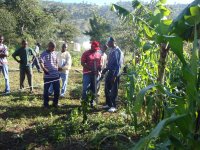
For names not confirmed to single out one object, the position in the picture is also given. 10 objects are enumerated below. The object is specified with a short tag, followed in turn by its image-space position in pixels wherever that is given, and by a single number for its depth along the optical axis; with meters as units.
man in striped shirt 4.73
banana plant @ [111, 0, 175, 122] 2.61
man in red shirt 4.84
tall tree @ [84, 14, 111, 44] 29.48
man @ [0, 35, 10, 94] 5.53
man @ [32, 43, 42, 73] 9.49
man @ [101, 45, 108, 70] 5.61
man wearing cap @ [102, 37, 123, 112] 4.50
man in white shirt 5.74
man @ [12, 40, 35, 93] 5.71
